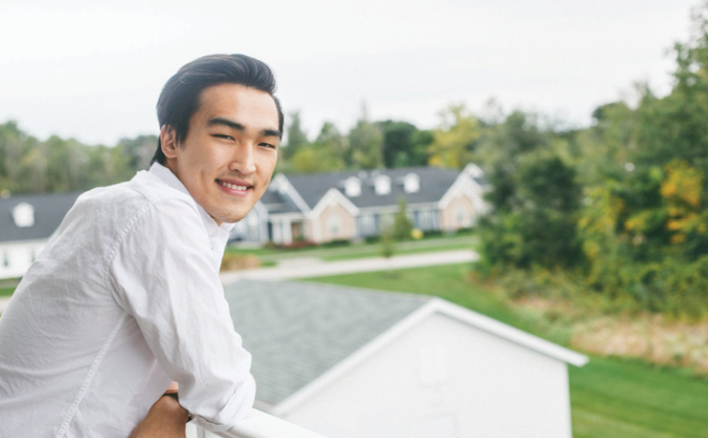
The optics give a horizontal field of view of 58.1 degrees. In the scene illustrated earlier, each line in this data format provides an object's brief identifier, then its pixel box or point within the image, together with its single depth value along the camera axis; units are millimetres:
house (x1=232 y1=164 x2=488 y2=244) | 22266
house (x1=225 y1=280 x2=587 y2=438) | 3962
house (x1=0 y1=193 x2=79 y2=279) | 16578
